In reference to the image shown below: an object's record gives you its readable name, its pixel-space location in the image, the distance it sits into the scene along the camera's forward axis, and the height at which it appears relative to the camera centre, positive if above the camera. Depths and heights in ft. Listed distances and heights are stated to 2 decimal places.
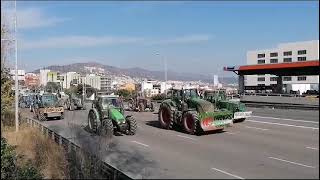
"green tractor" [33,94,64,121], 68.42 -4.61
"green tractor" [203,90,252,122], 49.68 -2.08
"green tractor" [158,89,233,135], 41.61 -3.71
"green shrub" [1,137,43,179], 25.92 -7.95
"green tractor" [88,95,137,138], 42.23 -3.97
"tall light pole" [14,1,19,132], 51.09 +0.56
